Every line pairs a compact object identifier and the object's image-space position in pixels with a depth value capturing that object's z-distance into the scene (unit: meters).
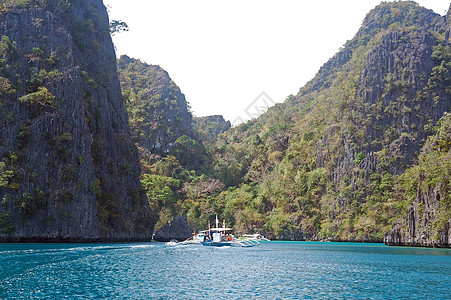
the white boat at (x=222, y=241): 57.59
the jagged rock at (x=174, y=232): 72.38
